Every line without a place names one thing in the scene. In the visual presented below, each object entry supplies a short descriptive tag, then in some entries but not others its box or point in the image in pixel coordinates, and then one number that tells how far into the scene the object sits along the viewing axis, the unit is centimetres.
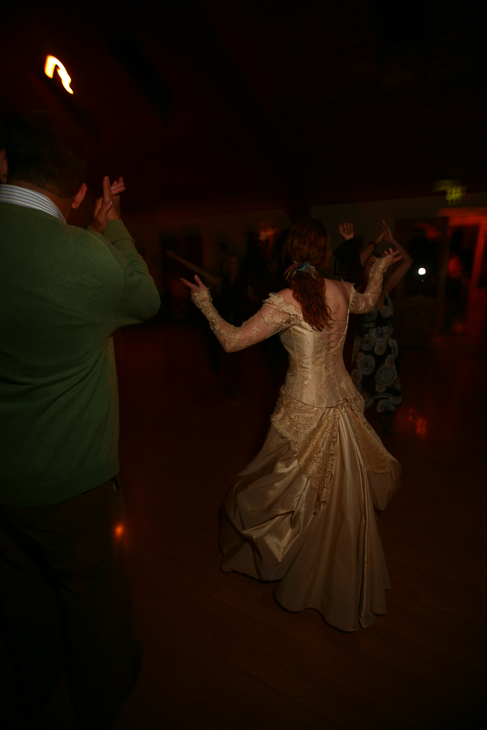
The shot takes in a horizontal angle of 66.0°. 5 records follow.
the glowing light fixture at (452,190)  653
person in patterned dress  321
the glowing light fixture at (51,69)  449
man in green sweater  83
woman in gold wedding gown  156
